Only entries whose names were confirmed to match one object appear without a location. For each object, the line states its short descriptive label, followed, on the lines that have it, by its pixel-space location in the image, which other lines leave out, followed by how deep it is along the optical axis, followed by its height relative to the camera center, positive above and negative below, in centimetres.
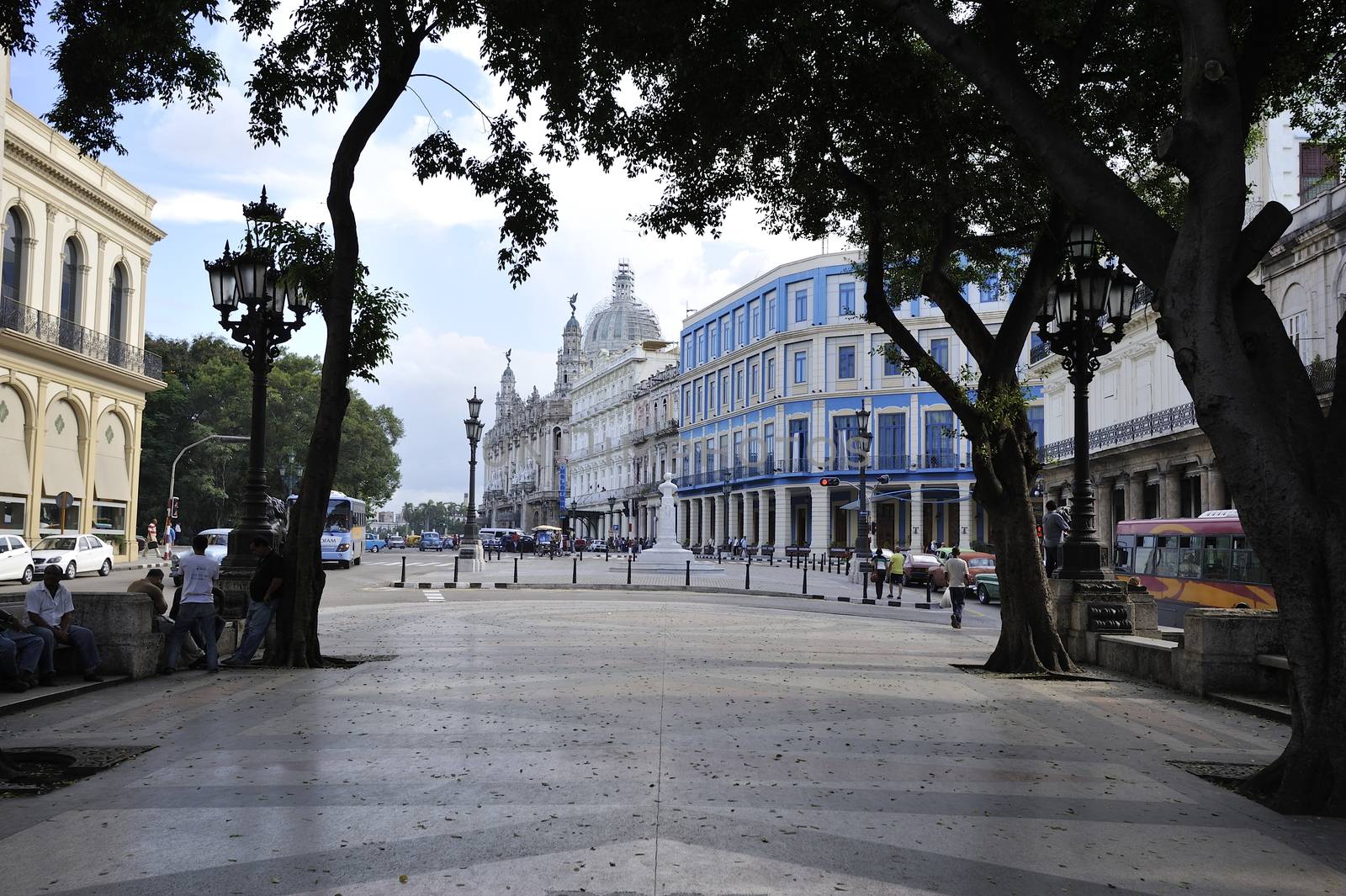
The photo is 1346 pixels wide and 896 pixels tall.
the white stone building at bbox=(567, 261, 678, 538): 9275 +780
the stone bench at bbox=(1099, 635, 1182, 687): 1156 -142
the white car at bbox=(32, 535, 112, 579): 2998 -126
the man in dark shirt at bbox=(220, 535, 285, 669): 1202 -95
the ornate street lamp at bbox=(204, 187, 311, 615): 1356 +256
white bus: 4044 -68
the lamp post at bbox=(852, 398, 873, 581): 3503 +31
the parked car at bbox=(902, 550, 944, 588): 3350 -131
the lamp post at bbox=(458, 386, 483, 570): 4331 +149
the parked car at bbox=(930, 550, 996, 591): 3152 -119
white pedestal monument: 4253 -123
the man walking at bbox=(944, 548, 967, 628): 1997 -100
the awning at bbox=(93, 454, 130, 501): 4031 +117
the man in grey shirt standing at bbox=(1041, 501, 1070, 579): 1788 -2
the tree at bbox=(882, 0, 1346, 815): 632 +79
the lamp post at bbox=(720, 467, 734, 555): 6519 +204
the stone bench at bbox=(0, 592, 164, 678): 1106 -118
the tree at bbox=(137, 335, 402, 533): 5794 +488
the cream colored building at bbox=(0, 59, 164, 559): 3441 +589
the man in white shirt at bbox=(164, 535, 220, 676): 1163 -100
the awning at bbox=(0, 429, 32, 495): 3403 +127
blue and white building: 6178 +624
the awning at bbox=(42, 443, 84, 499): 3675 +128
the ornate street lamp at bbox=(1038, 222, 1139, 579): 1340 +243
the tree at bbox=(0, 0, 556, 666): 1039 +432
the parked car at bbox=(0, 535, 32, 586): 2697 -127
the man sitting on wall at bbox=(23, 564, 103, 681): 1026 -107
